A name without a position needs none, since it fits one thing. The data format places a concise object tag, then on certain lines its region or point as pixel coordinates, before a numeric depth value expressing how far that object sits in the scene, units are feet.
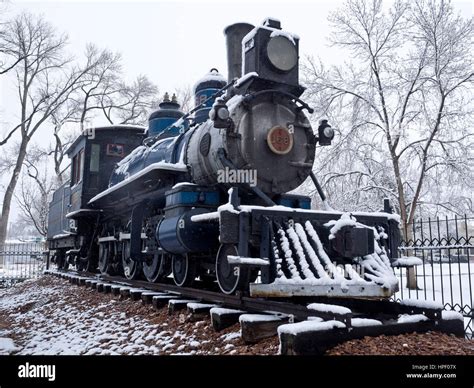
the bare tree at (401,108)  41.45
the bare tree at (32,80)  59.31
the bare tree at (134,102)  91.35
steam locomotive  14.55
